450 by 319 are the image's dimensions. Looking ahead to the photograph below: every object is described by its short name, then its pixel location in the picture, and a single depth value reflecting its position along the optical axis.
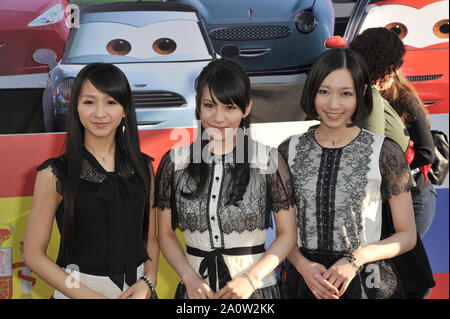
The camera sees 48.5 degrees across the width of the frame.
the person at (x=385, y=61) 2.48
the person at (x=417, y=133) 2.67
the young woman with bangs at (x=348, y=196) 2.00
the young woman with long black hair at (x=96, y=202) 1.82
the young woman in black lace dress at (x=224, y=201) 1.88
